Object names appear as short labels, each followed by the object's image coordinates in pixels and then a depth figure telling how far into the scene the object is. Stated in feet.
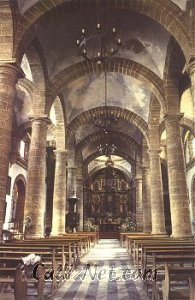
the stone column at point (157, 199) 46.70
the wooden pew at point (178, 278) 11.34
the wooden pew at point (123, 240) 53.74
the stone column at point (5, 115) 23.45
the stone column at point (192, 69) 25.14
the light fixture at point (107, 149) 56.17
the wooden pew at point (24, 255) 14.15
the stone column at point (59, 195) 49.93
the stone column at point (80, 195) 79.51
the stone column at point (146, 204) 61.87
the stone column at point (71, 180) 63.63
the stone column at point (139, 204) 77.41
